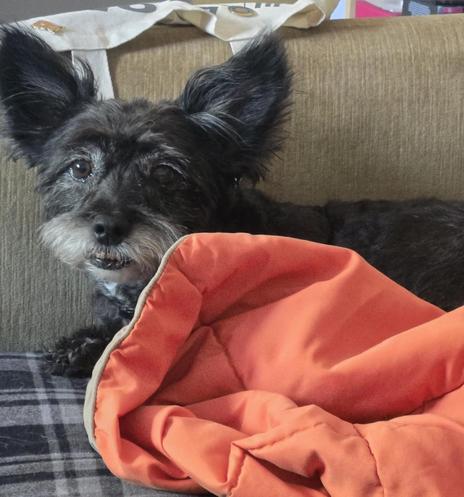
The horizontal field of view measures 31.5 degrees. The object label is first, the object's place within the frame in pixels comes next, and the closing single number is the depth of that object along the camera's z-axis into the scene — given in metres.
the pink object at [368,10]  1.15
